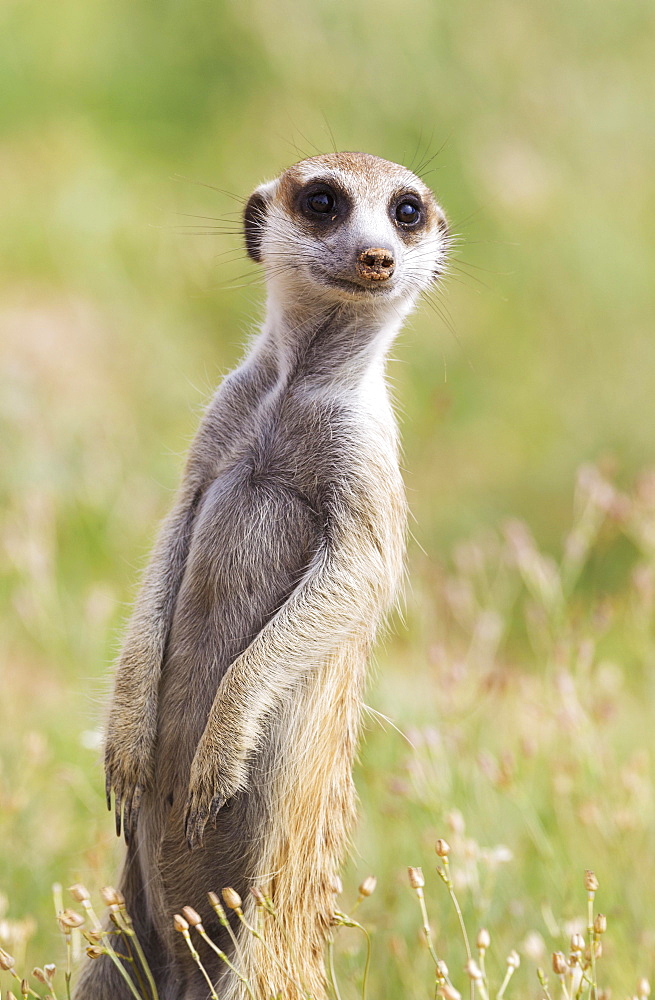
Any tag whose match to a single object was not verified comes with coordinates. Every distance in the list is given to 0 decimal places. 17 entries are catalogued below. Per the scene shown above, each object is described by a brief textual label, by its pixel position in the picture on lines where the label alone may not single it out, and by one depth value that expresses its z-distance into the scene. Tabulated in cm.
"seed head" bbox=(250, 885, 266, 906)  460
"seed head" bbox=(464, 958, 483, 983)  403
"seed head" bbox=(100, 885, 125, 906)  456
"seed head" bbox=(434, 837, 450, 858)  442
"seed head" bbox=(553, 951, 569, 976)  431
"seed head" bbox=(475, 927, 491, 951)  425
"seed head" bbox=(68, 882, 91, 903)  442
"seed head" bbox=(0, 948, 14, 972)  446
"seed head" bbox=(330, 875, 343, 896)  528
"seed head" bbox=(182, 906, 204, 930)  436
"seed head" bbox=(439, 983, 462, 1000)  406
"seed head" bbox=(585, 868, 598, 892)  443
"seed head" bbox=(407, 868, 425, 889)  429
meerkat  537
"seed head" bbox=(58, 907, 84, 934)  435
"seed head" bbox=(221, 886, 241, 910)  437
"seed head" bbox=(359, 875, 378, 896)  445
